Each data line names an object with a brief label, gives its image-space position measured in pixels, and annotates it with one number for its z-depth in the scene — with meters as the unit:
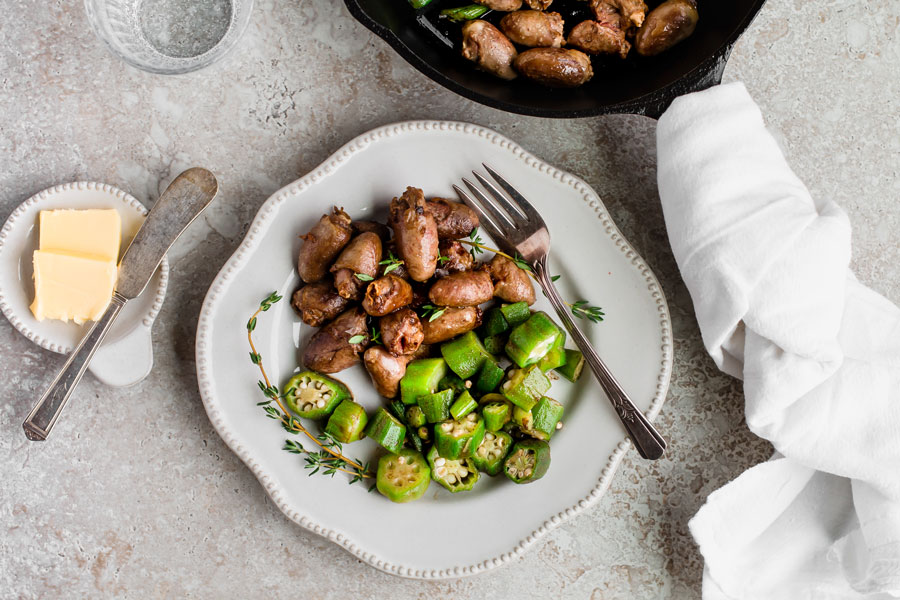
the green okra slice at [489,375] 0.82
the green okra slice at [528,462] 0.82
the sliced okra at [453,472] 0.82
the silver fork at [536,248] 0.82
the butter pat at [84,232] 0.80
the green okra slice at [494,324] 0.82
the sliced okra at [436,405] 0.81
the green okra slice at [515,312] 0.82
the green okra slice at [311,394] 0.81
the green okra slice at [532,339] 0.81
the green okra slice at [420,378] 0.81
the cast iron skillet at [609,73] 0.78
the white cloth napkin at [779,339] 0.79
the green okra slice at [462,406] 0.82
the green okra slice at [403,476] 0.81
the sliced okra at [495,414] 0.82
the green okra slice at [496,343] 0.83
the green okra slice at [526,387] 0.82
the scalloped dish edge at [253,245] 0.81
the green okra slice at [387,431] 0.81
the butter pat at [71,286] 0.80
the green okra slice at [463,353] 0.82
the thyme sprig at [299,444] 0.81
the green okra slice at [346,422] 0.81
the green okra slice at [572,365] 0.83
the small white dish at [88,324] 0.81
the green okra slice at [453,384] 0.82
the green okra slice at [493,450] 0.83
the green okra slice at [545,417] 0.82
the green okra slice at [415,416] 0.82
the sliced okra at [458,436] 0.82
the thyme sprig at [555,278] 0.82
